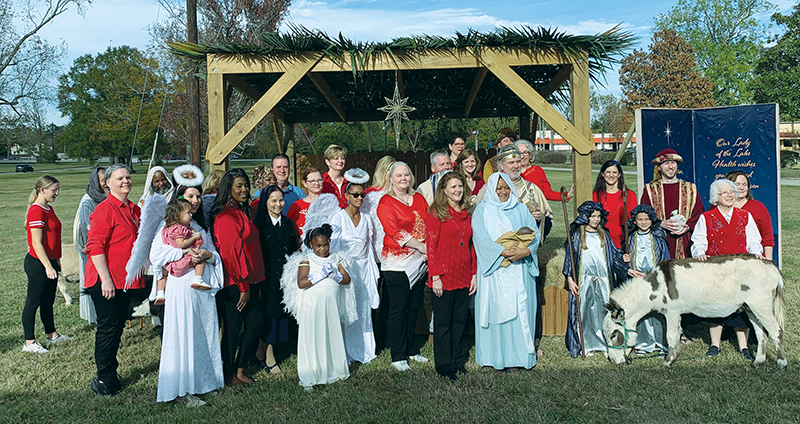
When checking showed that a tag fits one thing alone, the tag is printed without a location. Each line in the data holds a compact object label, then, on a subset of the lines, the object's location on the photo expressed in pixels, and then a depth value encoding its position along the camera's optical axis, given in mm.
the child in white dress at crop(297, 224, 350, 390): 4457
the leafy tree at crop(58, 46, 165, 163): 31214
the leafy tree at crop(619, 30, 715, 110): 36406
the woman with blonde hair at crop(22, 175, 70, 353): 5371
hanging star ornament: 6957
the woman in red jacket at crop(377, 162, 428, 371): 4781
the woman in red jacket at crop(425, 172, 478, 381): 4574
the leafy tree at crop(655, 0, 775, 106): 36750
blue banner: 6379
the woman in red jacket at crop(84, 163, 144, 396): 4109
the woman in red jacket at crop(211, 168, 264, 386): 4332
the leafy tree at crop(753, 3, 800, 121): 29094
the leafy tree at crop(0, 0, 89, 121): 27375
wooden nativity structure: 6254
